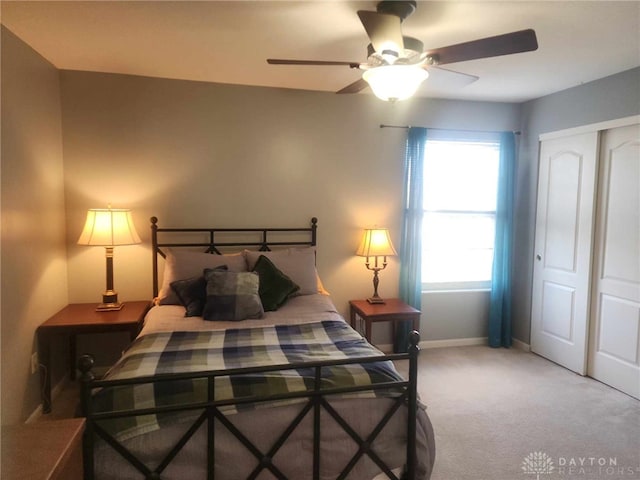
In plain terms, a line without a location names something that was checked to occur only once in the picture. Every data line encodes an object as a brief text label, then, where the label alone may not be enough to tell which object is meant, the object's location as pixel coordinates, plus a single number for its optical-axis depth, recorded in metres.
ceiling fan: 1.80
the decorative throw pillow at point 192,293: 2.88
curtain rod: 3.91
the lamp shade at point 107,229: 3.04
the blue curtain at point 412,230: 3.92
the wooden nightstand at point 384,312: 3.51
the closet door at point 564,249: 3.50
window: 4.12
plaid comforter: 1.65
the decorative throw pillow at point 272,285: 3.04
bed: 1.59
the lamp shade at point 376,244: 3.66
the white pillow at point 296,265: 3.36
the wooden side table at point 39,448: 1.05
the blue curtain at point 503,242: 4.12
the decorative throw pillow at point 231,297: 2.78
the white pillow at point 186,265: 3.11
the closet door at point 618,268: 3.12
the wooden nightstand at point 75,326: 2.83
